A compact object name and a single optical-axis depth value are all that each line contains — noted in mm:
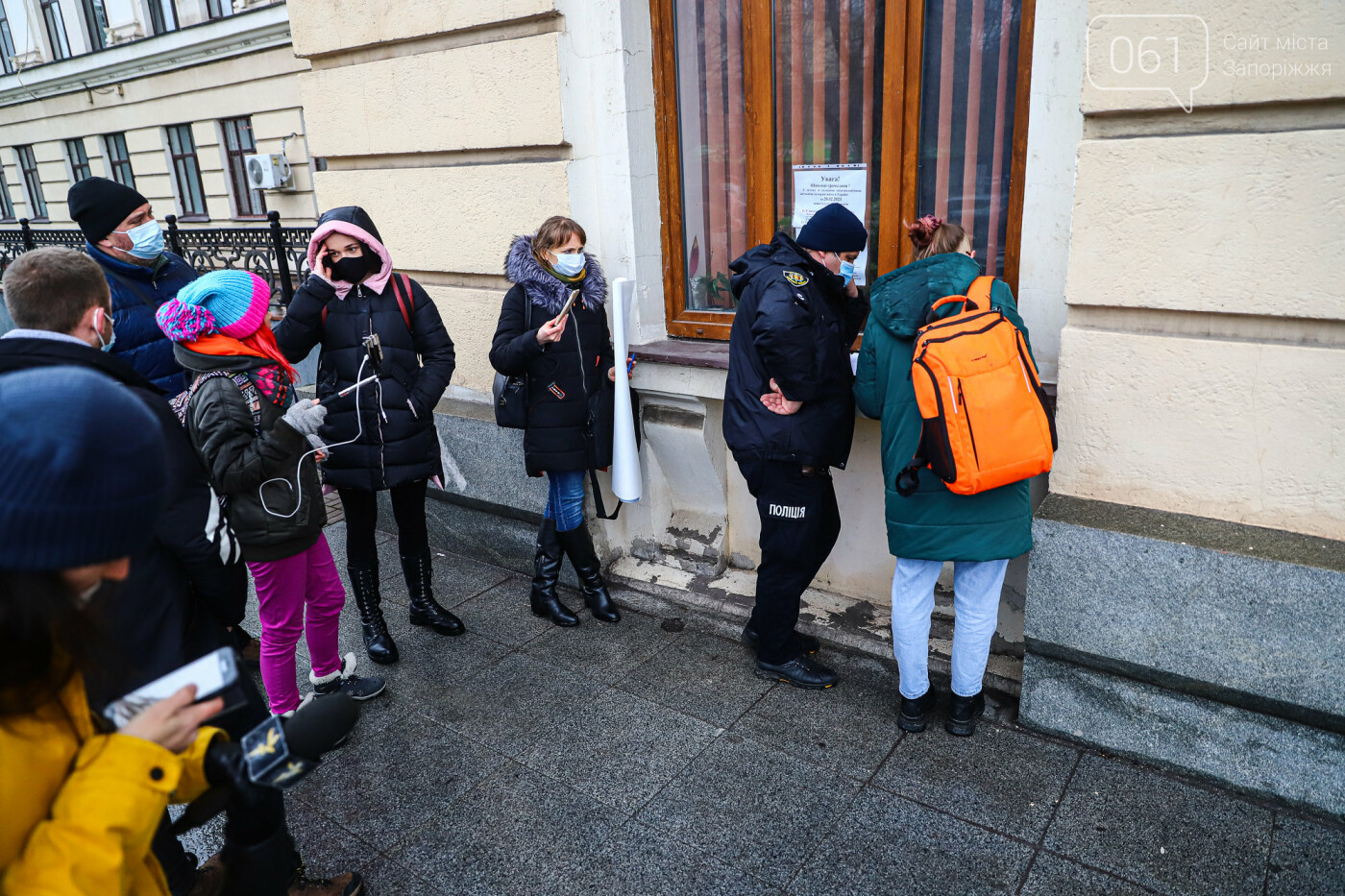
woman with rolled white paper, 3836
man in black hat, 3635
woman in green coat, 2934
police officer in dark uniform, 3217
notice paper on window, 3816
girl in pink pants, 2781
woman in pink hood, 3518
